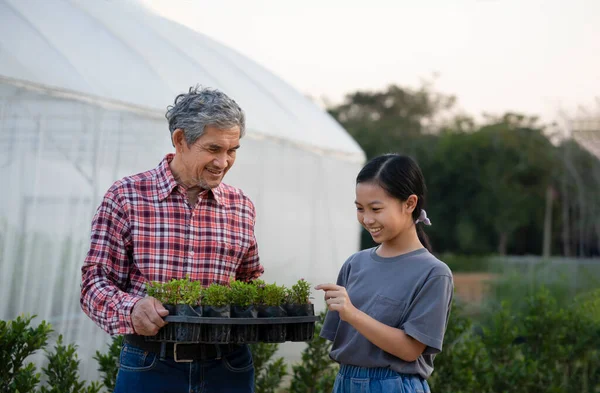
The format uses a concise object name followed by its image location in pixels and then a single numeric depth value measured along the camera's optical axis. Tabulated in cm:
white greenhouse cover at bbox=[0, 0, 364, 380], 480
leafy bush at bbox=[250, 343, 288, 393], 450
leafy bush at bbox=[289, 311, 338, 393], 466
